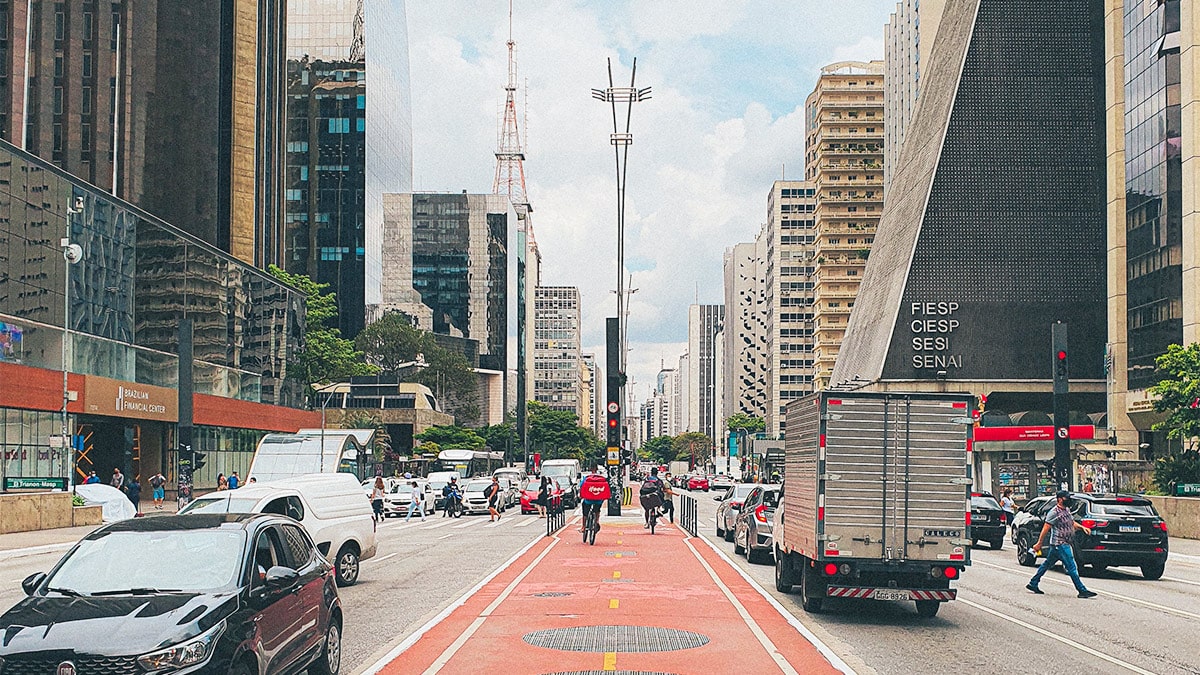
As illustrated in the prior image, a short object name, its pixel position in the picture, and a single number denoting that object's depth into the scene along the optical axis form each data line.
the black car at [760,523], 24.70
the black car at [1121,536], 24.62
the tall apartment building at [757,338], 185.85
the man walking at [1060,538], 20.25
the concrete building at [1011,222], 75.75
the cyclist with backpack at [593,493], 29.72
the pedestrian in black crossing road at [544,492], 44.81
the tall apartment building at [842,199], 136.88
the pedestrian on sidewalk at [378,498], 45.33
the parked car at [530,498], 52.84
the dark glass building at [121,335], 46.28
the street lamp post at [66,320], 39.28
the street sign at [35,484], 38.59
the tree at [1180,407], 41.19
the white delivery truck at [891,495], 15.66
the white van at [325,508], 18.55
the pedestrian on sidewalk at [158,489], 51.69
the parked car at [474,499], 53.16
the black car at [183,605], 7.71
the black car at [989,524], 33.53
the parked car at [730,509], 32.19
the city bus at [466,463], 78.50
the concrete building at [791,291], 160.38
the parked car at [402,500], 51.41
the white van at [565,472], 61.03
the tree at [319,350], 86.25
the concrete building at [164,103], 69.44
